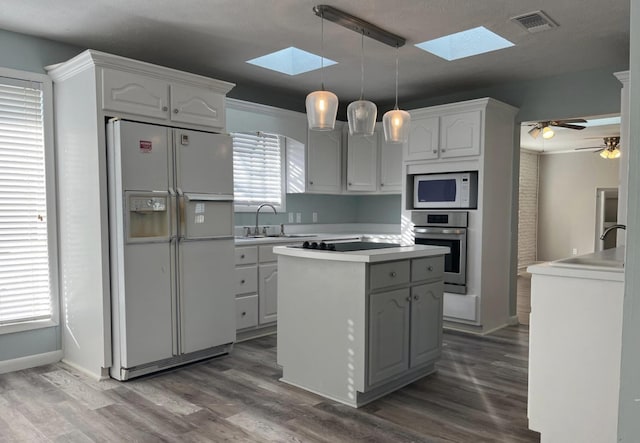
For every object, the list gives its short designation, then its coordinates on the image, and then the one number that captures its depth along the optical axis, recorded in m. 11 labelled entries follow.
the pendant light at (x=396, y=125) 3.17
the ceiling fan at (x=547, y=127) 5.34
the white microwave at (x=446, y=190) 4.52
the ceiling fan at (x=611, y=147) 7.55
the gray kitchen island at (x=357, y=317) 2.78
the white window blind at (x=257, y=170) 4.91
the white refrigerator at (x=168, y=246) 3.18
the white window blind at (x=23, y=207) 3.36
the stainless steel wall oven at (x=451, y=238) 4.54
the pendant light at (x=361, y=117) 3.00
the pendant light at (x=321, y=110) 2.88
